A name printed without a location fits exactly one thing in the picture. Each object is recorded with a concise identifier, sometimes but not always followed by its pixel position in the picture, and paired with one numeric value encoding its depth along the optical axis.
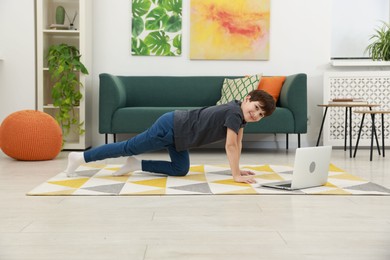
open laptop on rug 2.91
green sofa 4.98
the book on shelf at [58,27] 5.23
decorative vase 5.28
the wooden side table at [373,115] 4.46
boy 3.12
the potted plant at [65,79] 5.12
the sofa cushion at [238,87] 5.20
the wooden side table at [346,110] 4.80
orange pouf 4.31
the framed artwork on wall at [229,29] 5.62
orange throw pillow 5.31
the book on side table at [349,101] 4.88
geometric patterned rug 2.85
